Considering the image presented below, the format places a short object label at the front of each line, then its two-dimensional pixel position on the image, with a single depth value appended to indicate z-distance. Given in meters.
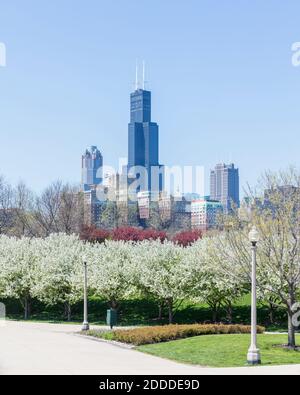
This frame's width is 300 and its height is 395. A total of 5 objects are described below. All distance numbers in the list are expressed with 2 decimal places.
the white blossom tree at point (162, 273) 42.25
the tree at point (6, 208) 95.14
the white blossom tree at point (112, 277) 44.59
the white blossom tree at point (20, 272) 50.16
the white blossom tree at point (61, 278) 46.16
